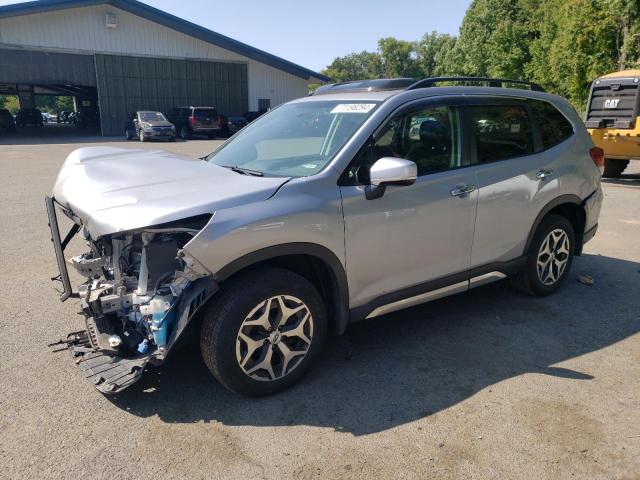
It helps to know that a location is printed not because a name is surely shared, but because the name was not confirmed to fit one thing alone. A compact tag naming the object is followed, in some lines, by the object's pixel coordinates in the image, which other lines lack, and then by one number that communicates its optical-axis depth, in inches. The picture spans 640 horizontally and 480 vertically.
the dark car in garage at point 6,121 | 1295.5
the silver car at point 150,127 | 999.6
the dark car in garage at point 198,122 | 1089.4
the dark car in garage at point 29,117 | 1628.9
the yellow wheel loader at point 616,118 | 411.5
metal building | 1071.0
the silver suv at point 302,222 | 111.3
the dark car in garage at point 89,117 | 1569.9
